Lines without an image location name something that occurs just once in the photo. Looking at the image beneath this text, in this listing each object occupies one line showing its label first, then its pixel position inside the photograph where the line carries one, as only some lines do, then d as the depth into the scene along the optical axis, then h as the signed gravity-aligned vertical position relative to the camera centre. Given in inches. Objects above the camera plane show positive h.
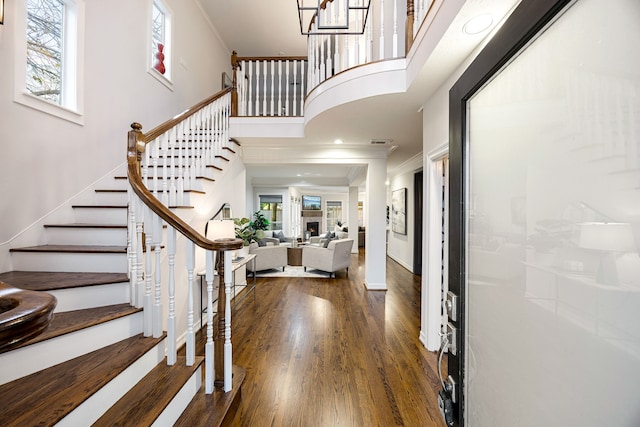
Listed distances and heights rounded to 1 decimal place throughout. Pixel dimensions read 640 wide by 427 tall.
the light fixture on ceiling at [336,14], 117.3 +93.0
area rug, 230.5 -49.0
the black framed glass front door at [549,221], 20.2 -0.5
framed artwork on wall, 257.4 +5.5
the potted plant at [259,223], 282.7 -7.1
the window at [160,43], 153.5 +102.4
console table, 124.9 -30.2
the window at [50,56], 87.5 +57.8
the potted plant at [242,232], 154.9 -8.7
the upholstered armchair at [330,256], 219.8 -32.9
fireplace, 490.6 -19.0
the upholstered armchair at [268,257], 224.1 -33.8
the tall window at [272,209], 400.2 +11.2
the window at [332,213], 517.3 +6.6
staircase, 47.0 -30.0
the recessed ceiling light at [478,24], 58.4 +42.4
